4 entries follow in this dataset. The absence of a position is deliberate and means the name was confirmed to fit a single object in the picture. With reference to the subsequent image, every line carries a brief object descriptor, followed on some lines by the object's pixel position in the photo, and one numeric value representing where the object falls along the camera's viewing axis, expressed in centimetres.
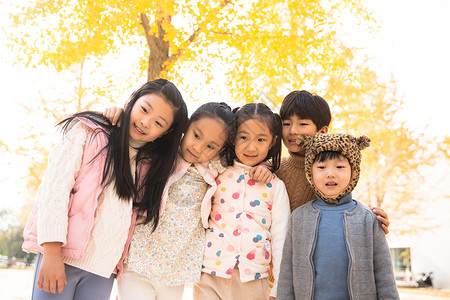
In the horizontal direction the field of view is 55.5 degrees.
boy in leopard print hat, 209
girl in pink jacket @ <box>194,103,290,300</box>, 238
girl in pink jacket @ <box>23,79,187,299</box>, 199
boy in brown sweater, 263
